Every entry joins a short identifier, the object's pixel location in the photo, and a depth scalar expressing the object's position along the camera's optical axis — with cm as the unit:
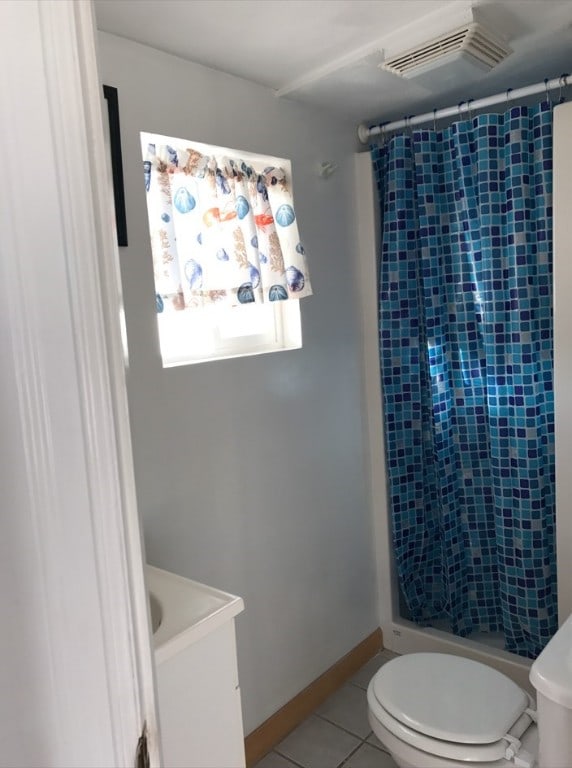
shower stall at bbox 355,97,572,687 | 197
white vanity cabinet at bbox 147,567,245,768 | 121
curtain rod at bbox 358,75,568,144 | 201
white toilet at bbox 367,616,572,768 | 133
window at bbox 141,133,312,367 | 179
